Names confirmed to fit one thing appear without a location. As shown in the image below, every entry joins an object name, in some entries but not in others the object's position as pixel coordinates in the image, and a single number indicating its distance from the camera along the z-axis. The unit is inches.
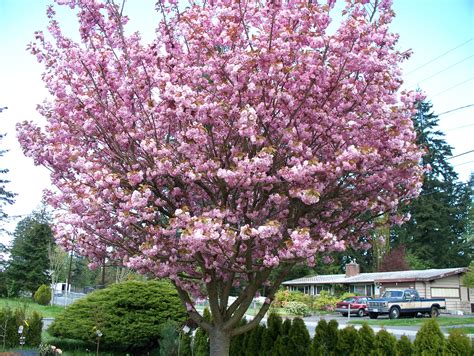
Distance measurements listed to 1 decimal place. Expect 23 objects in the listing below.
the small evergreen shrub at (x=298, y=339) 314.0
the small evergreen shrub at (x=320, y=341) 297.7
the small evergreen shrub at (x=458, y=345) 245.9
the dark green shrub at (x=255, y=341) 343.3
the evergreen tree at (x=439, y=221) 1834.4
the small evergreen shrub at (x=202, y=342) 395.2
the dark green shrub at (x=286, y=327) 331.6
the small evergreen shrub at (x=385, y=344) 271.4
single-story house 1277.1
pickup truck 1028.5
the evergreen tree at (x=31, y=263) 1617.1
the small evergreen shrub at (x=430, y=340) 252.7
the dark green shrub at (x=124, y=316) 467.5
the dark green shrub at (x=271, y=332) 336.2
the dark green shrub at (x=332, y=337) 297.0
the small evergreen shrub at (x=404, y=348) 263.9
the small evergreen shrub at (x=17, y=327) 523.2
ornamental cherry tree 229.0
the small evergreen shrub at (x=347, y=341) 289.0
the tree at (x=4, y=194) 1421.9
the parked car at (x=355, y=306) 1168.8
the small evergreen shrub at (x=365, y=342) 280.1
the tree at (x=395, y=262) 1594.5
